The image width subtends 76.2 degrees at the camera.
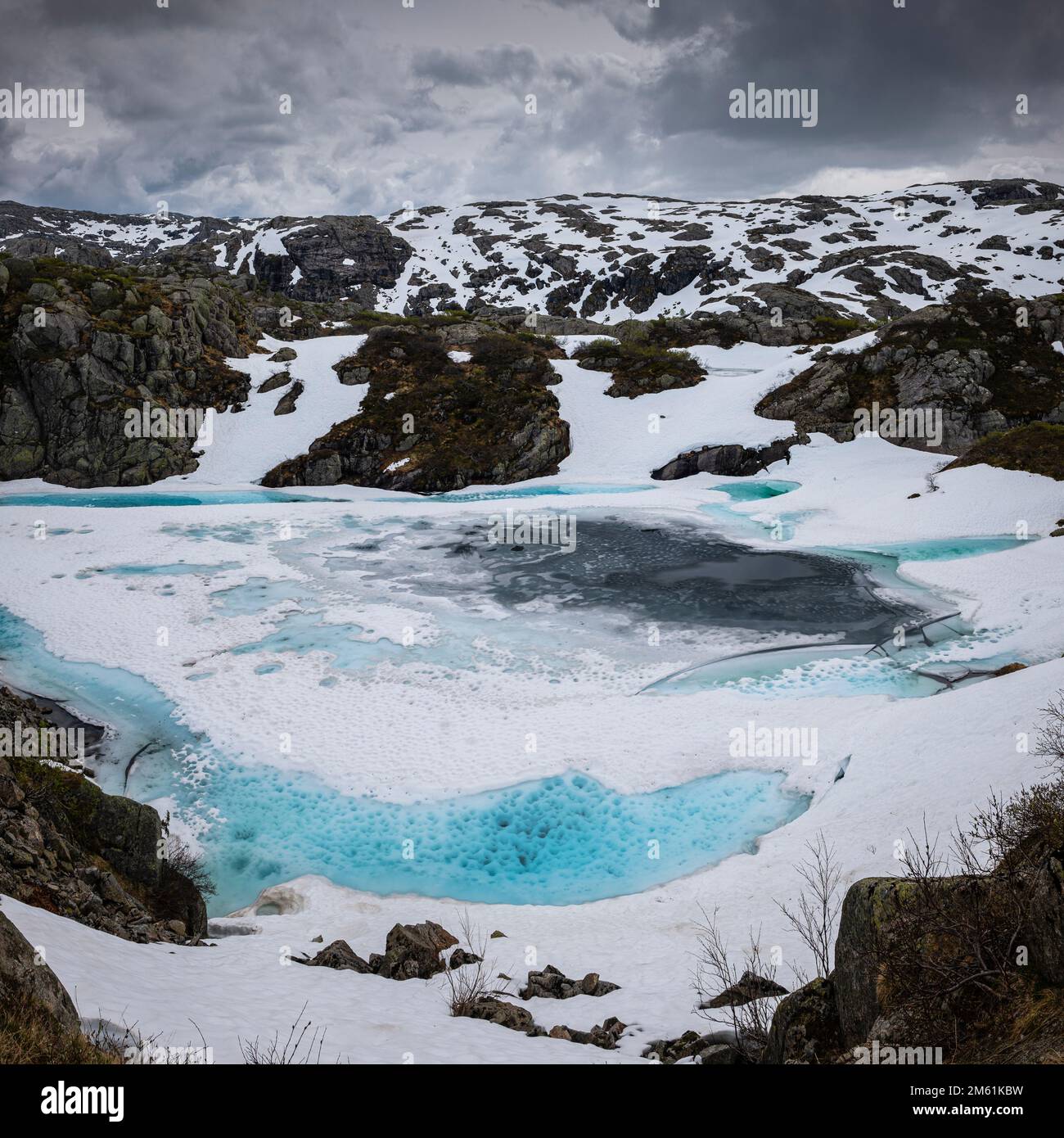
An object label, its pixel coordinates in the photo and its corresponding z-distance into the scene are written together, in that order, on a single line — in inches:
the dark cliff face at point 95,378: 1844.2
